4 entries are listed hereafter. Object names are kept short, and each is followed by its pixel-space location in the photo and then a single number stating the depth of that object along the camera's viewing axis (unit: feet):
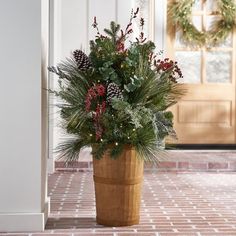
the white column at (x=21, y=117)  11.14
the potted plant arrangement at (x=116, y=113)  10.91
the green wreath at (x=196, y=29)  21.56
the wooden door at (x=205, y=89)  22.02
